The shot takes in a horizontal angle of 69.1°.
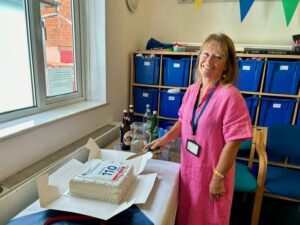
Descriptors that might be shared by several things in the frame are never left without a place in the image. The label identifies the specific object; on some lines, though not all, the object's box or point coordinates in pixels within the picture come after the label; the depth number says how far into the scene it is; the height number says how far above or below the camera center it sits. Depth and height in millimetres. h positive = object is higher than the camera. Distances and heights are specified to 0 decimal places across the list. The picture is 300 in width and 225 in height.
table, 748 -511
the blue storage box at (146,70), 2293 -80
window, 1159 +21
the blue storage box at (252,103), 2086 -350
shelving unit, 1965 -158
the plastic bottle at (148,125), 1442 -438
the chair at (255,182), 1588 -847
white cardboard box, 710 -477
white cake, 757 -429
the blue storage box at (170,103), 2283 -423
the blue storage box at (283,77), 1925 -85
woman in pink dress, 964 -327
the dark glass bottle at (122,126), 1462 -431
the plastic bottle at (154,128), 1478 -447
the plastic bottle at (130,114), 1509 -376
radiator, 807 -505
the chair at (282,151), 1600 -696
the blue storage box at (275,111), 2012 -408
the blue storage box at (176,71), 2205 -85
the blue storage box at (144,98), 2381 -393
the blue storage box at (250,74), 2008 -72
